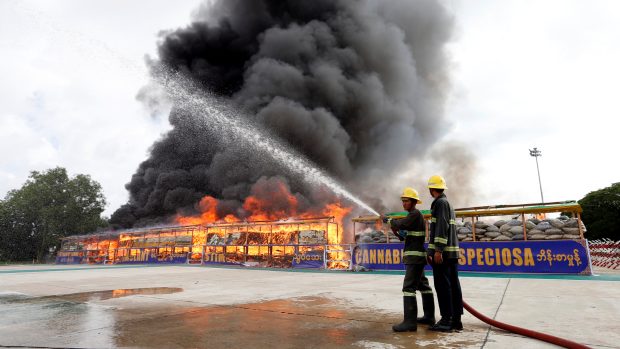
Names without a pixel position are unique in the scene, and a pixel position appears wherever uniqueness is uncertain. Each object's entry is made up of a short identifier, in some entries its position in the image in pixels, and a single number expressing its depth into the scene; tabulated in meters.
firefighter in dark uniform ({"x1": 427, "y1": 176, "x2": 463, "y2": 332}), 3.54
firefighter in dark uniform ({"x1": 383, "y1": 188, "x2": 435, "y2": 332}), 3.60
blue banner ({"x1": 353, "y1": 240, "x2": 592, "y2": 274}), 10.00
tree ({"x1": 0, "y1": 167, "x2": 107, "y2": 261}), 41.66
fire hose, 2.66
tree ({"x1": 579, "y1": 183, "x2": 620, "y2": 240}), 37.50
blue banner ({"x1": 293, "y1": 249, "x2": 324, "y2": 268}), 15.12
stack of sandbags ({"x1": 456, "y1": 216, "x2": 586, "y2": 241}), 10.37
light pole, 46.47
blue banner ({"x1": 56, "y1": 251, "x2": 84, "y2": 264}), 28.66
